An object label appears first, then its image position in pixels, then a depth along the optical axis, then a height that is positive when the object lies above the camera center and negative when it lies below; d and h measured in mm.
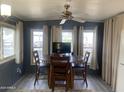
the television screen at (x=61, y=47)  3395 -99
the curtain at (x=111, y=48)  2609 -116
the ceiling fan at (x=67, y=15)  1912 +651
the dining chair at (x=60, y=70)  2394 -681
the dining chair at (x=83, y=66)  2847 -702
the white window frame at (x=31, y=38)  3782 +237
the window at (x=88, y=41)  3758 +143
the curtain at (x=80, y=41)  3651 +137
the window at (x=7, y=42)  2520 +64
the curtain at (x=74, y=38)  3671 +258
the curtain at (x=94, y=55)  3680 -445
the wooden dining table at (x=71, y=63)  2601 -528
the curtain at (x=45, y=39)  3676 +193
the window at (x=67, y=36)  3765 +345
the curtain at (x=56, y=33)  3667 +455
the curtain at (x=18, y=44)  3136 +7
